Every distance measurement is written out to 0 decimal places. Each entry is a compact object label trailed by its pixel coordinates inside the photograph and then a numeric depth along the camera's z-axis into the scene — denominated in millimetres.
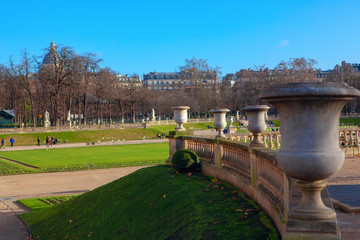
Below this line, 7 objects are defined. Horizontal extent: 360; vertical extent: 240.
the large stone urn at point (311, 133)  4348
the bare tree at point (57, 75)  66375
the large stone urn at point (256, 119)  9852
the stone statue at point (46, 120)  63250
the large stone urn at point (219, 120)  13624
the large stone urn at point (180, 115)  15577
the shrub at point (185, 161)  12555
